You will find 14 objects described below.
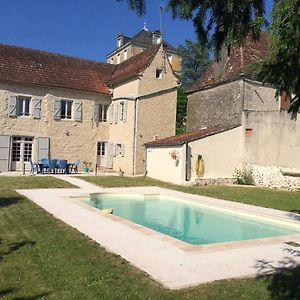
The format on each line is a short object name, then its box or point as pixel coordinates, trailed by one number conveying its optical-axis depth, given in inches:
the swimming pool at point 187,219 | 389.1
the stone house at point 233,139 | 748.6
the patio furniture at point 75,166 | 975.9
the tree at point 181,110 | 1640.0
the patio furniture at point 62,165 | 903.7
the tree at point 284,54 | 114.2
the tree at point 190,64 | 2140.7
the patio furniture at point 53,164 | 899.4
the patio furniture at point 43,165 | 897.5
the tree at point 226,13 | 133.7
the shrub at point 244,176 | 802.2
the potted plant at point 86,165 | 997.7
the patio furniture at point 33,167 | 881.6
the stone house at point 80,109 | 962.7
